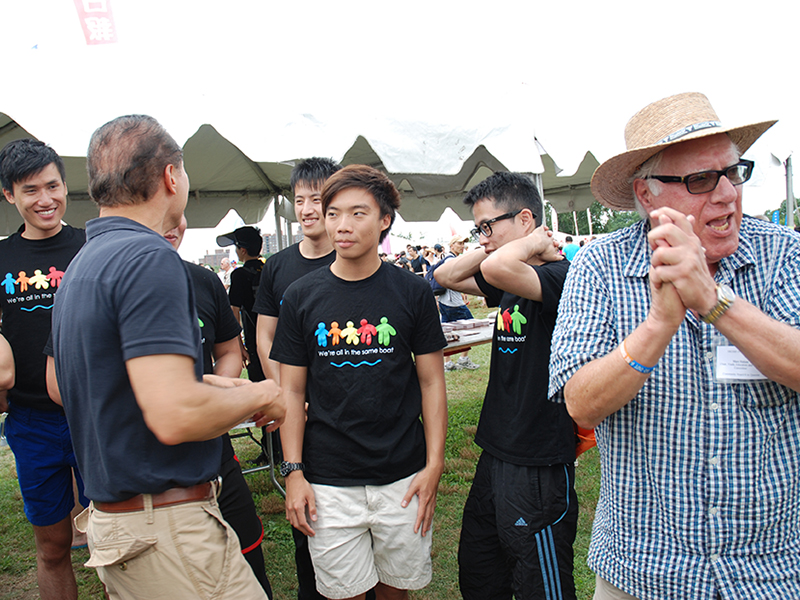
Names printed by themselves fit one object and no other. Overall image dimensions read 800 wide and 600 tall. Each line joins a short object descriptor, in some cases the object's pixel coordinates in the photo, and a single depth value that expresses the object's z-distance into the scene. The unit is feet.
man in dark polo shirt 4.16
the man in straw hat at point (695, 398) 4.07
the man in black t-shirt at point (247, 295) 14.80
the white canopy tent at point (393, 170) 12.44
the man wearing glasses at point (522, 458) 6.80
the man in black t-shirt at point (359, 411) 6.71
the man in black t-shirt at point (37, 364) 8.20
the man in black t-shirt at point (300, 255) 9.40
